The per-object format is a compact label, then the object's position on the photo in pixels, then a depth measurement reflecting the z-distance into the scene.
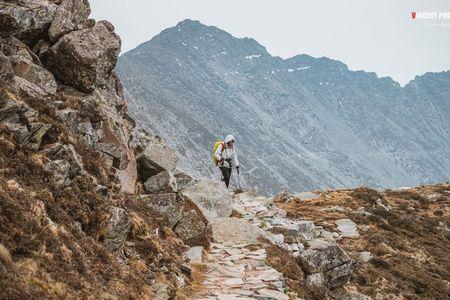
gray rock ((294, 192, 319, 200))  33.72
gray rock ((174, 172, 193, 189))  21.06
